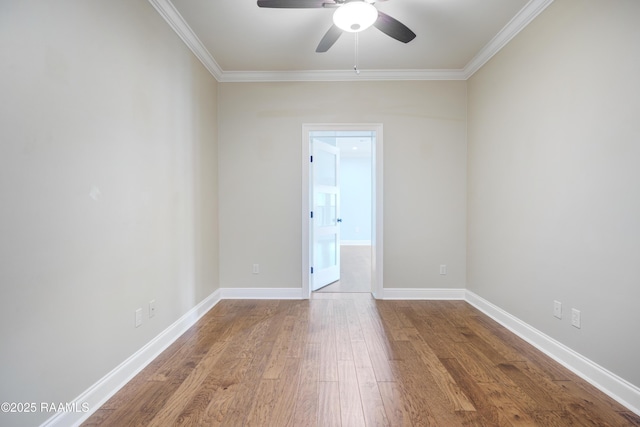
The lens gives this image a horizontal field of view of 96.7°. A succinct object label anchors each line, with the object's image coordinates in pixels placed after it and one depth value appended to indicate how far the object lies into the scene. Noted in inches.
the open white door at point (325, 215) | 148.9
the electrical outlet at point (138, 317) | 76.8
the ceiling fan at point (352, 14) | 71.7
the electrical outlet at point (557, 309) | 80.9
